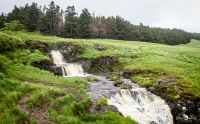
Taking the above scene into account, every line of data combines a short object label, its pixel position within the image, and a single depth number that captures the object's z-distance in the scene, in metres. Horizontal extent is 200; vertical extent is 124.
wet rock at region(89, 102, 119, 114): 22.19
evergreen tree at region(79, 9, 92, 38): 91.43
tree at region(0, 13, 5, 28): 90.36
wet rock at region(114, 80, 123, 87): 35.03
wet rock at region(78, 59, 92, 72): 50.41
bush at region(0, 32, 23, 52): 36.78
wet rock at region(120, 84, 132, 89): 33.46
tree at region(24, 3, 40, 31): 90.94
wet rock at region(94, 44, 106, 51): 58.22
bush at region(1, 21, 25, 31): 70.94
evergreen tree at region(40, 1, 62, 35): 91.81
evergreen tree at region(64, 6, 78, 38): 89.34
